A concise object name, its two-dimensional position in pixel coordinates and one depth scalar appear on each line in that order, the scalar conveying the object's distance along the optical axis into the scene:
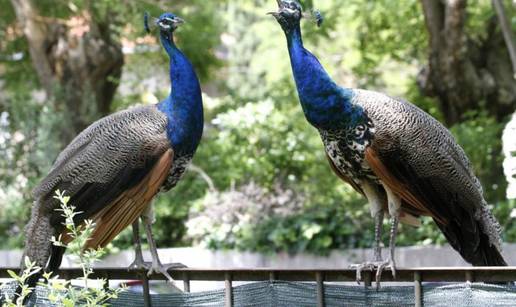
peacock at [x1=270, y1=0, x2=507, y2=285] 7.59
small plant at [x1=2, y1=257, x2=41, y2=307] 5.73
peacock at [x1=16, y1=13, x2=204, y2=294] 8.20
